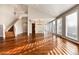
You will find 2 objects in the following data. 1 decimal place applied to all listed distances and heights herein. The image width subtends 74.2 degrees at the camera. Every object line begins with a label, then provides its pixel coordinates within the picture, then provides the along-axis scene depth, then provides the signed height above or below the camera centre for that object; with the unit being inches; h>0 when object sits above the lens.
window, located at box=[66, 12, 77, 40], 104.3 +5.3
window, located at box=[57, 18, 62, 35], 171.3 +3.7
